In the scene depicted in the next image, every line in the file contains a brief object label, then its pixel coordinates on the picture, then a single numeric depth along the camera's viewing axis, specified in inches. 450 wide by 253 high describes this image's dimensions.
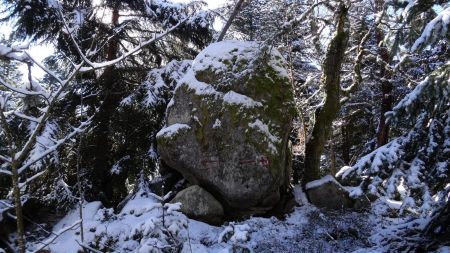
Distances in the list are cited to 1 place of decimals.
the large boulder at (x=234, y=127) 334.3
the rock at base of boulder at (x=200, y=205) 334.6
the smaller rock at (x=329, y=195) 366.6
